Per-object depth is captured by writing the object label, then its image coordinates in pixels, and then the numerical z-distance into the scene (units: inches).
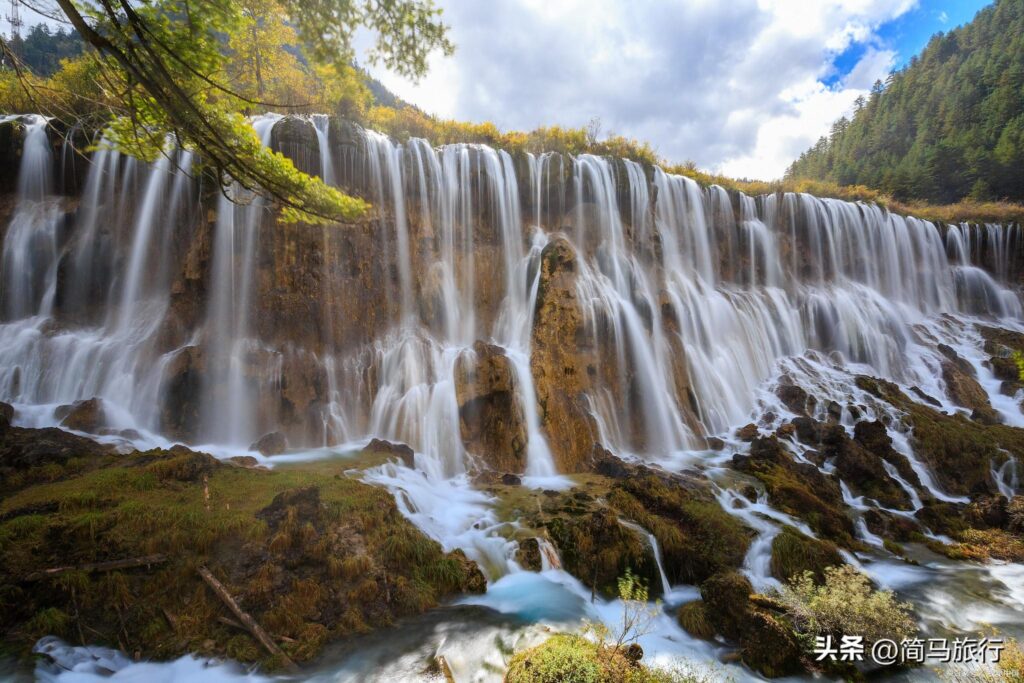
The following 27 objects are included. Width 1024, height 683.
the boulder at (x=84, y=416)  394.3
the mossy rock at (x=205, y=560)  183.8
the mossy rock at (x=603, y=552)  266.1
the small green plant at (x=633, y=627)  168.6
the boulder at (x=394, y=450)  402.3
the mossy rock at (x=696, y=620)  227.3
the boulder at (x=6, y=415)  334.3
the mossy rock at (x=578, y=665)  148.6
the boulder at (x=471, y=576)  251.3
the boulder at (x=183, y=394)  436.5
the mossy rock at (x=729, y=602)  222.2
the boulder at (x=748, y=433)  532.0
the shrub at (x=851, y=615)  202.4
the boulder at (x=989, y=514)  381.7
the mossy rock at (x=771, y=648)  196.9
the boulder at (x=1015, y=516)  366.3
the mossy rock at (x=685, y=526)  281.7
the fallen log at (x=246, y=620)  182.9
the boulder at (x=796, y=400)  593.3
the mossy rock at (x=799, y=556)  279.6
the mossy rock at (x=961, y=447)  457.1
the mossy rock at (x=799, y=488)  347.6
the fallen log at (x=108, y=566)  187.9
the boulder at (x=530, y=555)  273.3
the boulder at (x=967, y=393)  592.7
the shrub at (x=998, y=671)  152.6
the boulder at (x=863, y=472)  416.8
